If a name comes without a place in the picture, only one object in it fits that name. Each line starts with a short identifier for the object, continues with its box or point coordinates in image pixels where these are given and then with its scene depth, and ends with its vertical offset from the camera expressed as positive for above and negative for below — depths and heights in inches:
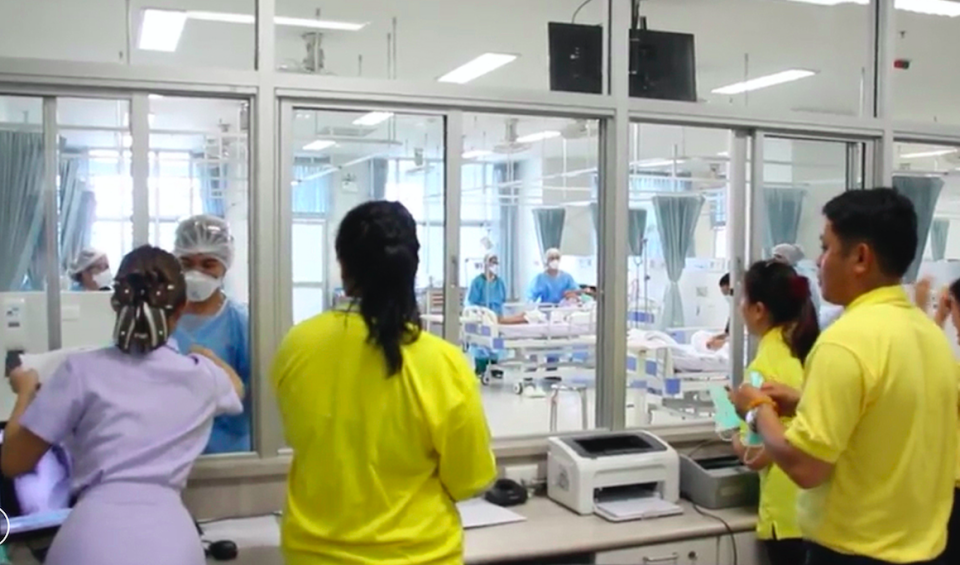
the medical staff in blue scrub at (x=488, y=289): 379.6 -21.4
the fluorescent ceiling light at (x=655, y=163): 382.2 +37.9
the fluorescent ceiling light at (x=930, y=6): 192.7 +55.9
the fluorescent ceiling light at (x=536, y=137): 393.6 +50.4
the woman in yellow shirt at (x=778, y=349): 99.4 -12.6
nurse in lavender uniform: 71.4 -17.1
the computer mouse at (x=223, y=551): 93.0 -34.3
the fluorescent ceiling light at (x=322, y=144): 319.6 +39.0
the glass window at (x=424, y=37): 211.5 +57.9
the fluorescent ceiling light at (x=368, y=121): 298.1 +43.9
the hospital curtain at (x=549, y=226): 487.5 +9.4
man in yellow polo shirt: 62.9 -12.7
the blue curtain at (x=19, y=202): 114.6 +5.4
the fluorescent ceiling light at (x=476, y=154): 419.2 +44.3
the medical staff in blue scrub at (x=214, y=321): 112.0 -10.8
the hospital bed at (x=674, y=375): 231.5 -36.8
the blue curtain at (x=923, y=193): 175.4 +11.1
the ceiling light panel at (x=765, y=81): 287.6 +57.7
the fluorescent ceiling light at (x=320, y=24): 221.0 +58.0
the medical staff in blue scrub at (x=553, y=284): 392.2 -19.7
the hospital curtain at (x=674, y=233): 369.7 +4.4
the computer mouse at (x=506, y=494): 114.6 -34.3
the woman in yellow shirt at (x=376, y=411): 63.1 -12.7
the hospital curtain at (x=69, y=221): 111.7 +3.0
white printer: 110.7 -31.4
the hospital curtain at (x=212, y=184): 205.0 +16.1
